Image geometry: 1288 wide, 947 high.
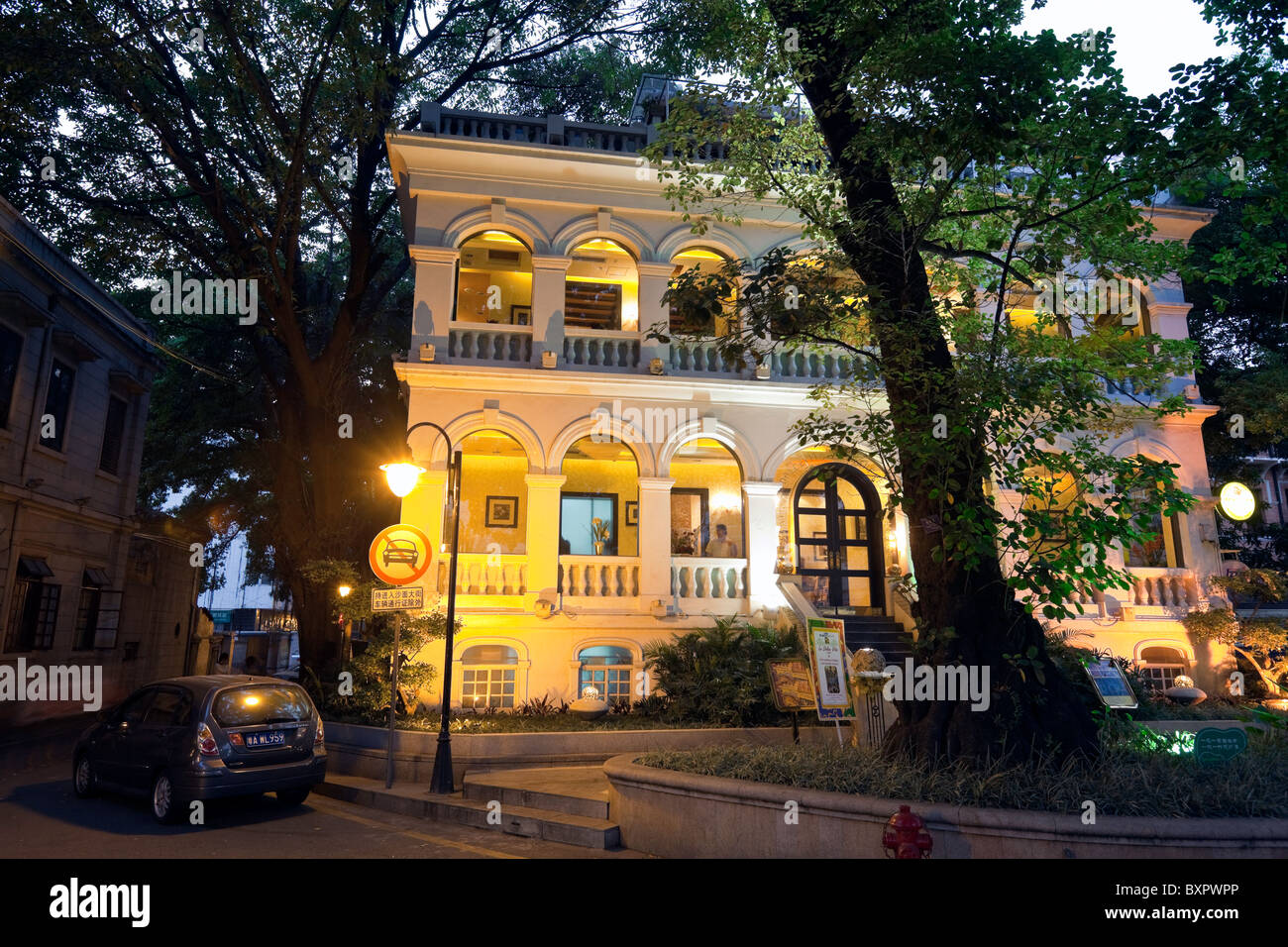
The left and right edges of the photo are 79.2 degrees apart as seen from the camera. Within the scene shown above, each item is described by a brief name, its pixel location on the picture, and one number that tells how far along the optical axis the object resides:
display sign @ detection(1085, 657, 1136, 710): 11.77
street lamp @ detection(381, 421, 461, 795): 10.17
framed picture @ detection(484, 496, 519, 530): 16.83
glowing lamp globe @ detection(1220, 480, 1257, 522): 14.69
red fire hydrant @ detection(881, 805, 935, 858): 5.08
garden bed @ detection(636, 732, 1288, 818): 6.14
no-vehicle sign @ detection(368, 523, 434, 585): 10.59
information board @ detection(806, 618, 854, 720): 10.00
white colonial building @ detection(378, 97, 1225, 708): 14.21
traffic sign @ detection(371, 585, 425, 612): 10.68
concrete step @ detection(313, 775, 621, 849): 8.18
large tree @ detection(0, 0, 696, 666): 12.54
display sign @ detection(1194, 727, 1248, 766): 6.91
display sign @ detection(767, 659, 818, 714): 10.49
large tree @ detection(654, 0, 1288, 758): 7.14
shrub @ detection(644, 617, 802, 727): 12.09
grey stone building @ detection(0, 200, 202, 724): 15.23
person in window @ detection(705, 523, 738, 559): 16.39
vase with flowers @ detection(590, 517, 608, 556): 17.14
